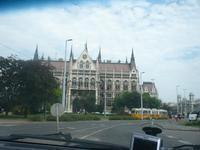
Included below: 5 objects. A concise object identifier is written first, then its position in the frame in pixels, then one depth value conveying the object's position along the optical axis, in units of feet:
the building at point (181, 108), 242.17
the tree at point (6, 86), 130.62
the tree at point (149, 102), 131.91
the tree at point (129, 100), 139.54
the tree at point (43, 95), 122.05
